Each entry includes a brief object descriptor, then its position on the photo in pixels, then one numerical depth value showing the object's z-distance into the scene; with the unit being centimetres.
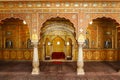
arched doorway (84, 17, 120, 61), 829
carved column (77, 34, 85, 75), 573
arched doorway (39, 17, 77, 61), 798
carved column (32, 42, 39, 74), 580
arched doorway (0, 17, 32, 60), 832
